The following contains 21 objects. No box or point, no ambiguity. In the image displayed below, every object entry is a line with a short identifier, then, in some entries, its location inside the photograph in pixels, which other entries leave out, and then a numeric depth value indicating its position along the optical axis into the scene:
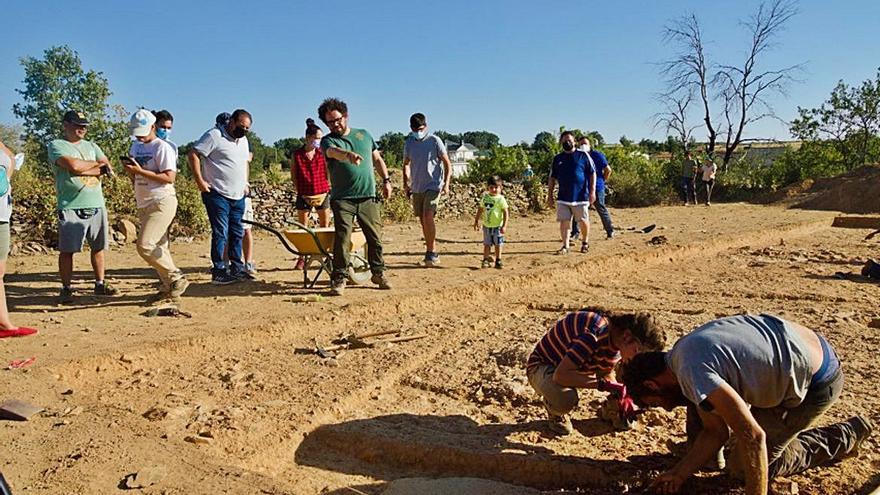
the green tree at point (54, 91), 21.64
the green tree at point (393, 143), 43.18
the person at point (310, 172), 7.97
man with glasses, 6.41
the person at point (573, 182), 9.10
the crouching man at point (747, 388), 2.82
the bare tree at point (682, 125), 24.68
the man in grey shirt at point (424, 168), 8.07
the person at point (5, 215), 4.98
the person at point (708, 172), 18.50
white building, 68.08
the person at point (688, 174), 18.30
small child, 8.27
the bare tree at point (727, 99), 24.03
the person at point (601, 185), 10.58
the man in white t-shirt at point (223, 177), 6.82
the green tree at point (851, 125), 21.69
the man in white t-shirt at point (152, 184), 5.90
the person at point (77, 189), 5.92
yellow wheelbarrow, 6.73
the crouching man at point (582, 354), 3.32
